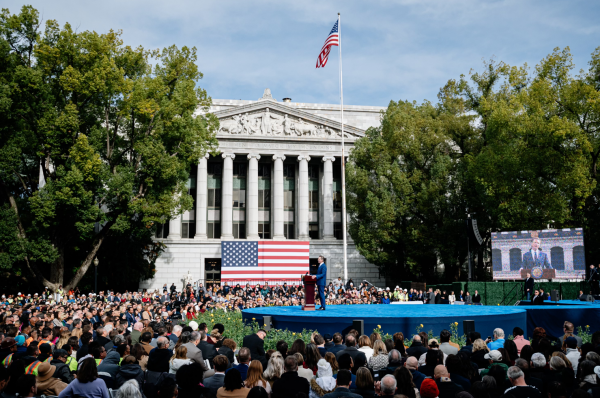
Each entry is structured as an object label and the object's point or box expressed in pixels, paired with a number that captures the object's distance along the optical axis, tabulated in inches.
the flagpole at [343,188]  1526.8
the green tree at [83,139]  1326.3
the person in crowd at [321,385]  300.0
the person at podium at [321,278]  725.8
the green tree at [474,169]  1379.2
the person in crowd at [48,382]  314.2
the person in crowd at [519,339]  440.5
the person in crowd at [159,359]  343.6
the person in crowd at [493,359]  331.6
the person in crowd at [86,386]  286.8
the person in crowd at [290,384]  284.2
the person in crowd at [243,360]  336.5
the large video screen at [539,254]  1285.7
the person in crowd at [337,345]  392.8
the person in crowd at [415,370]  315.9
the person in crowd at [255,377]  292.8
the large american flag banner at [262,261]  1716.3
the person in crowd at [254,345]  416.8
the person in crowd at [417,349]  385.1
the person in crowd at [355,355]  347.3
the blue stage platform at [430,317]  610.5
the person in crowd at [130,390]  283.4
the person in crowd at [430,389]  273.7
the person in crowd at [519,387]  278.7
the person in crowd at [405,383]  274.2
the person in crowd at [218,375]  308.5
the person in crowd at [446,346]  393.8
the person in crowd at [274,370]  308.5
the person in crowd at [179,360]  344.2
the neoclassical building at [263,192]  2063.2
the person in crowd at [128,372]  333.7
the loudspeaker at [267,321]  645.9
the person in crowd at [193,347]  360.2
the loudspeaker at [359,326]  558.3
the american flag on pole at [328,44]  1461.6
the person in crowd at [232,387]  277.0
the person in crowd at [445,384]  292.8
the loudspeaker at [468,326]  574.9
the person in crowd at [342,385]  269.9
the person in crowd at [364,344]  394.3
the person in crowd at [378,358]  348.5
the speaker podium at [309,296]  775.5
